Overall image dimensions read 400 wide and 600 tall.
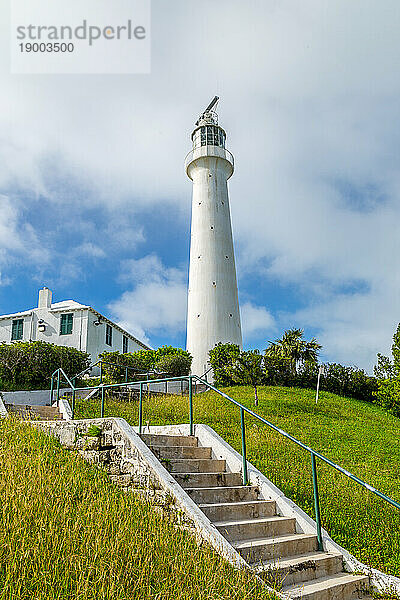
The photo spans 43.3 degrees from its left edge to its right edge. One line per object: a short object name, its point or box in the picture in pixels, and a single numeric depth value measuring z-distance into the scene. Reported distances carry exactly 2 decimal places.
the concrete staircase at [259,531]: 5.74
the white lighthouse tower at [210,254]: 26.86
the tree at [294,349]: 22.27
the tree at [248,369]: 21.30
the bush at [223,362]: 21.77
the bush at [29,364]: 18.39
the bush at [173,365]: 22.84
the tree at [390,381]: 19.53
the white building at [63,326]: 28.69
